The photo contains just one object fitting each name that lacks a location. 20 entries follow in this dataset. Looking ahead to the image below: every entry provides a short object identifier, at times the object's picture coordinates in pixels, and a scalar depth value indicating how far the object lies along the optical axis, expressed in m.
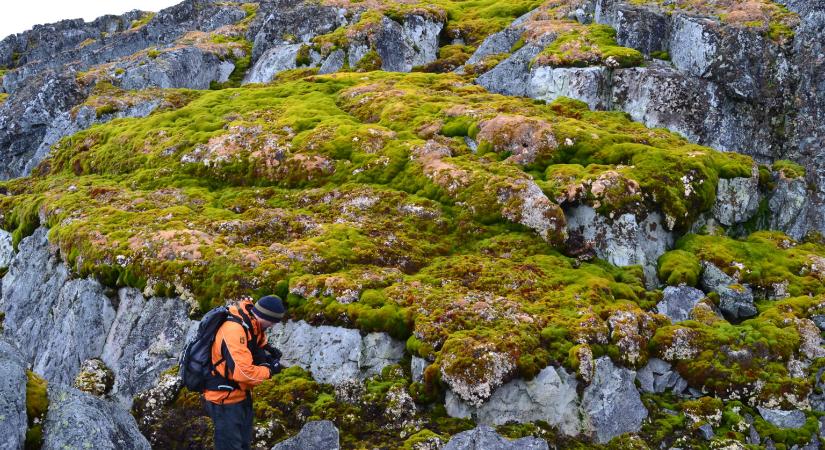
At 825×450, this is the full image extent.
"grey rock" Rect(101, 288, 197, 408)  17.66
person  11.36
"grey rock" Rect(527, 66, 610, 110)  31.61
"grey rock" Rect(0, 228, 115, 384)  19.52
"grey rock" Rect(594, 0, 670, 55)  34.12
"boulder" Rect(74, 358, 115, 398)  17.80
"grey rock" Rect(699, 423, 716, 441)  14.93
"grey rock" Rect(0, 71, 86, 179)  41.34
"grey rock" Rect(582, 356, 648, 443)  15.17
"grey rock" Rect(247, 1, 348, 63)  48.72
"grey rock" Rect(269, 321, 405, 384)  16.67
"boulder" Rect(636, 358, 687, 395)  16.65
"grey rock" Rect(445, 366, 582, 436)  15.09
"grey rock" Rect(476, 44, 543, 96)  34.72
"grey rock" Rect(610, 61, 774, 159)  29.28
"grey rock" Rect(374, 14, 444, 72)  44.25
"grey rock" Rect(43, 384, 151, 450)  10.12
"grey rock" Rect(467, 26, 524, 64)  41.22
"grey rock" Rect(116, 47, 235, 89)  45.16
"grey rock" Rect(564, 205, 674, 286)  21.58
